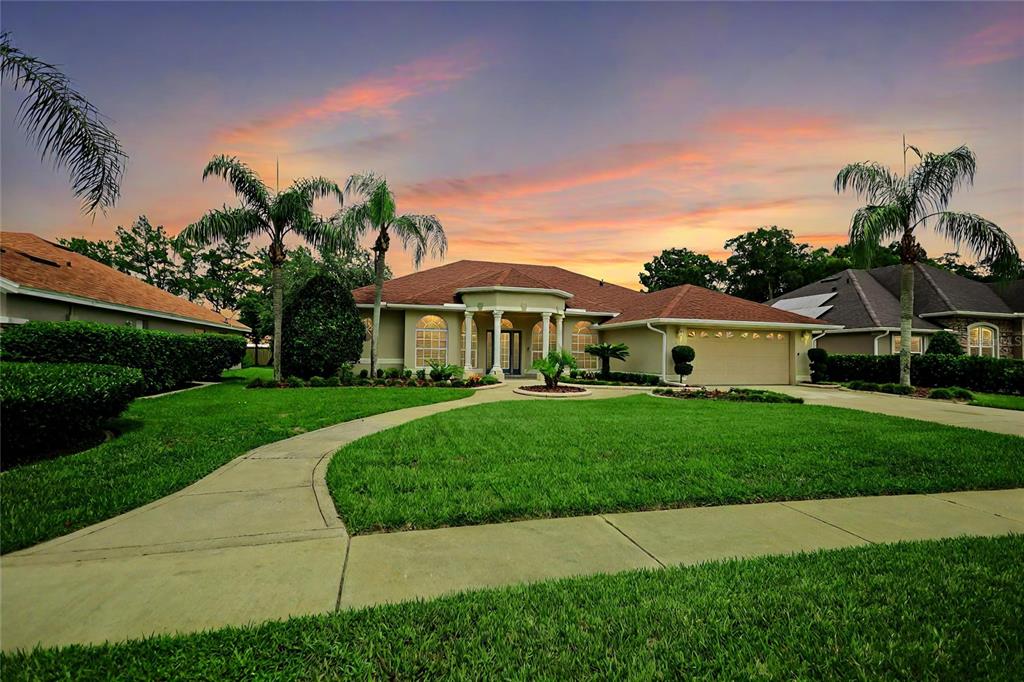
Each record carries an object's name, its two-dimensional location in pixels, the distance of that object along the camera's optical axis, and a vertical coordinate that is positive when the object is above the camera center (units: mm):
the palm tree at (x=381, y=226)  16766 +4783
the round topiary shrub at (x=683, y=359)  17953 -362
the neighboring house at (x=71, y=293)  10930 +1636
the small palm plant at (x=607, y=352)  18547 -77
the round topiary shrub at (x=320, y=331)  16547 +693
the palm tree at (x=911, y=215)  15797 +4867
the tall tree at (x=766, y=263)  41156 +8055
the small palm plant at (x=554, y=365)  14414 -472
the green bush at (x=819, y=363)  20344 -558
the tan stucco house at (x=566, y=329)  19703 +979
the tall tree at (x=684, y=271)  43562 +7841
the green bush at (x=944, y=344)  20578 +303
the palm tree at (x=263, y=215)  14898 +4586
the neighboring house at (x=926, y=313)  21953 +1866
